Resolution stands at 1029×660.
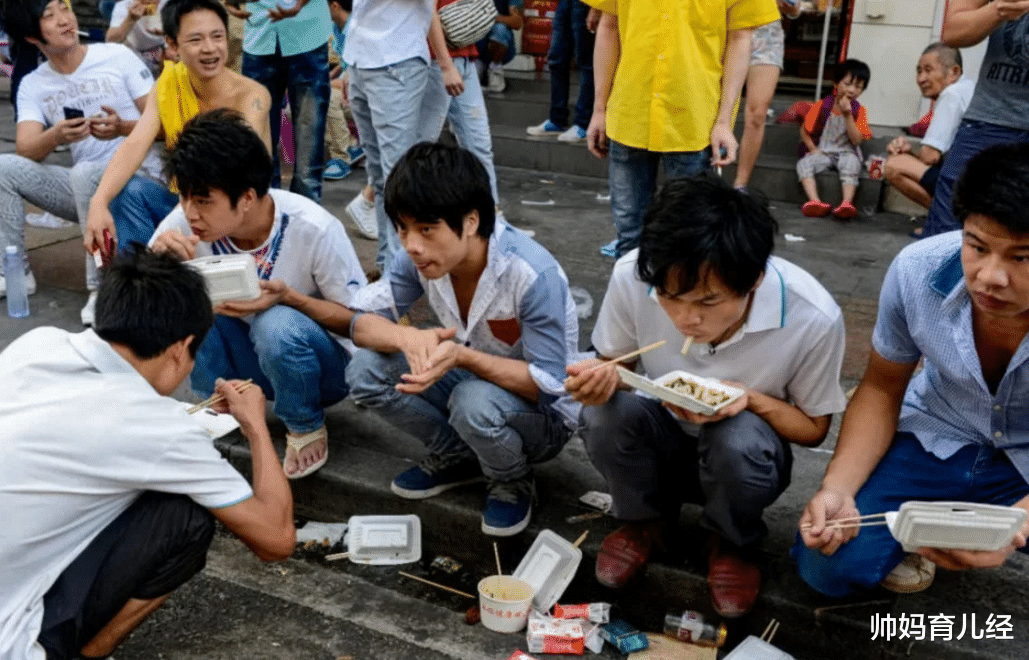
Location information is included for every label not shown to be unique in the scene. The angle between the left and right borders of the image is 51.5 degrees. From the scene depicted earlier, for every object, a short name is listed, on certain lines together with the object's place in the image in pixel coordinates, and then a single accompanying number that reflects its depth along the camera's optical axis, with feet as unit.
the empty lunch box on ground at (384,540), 10.42
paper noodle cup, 9.13
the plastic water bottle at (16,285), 15.30
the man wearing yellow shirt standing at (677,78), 13.03
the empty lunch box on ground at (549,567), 9.45
